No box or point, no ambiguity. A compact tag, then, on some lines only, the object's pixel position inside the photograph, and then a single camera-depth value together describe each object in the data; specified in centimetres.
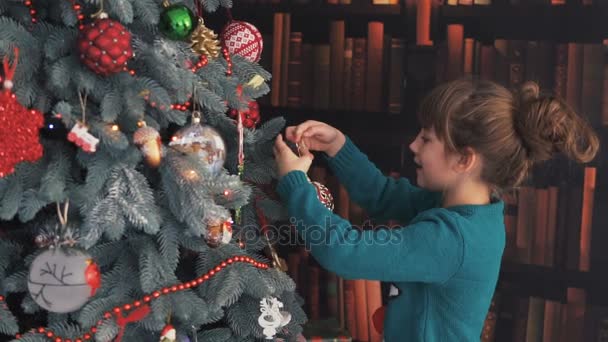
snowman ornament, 142
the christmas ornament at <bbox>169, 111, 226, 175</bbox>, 129
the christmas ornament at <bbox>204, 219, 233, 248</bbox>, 134
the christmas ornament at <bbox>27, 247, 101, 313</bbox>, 117
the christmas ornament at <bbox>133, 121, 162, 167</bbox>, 121
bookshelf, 213
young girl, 137
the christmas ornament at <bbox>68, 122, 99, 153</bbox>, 116
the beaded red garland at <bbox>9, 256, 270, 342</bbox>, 126
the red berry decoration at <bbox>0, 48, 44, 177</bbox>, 112
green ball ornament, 125
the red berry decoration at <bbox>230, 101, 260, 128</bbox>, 150
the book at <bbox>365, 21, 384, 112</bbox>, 233
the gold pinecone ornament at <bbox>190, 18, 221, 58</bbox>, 140
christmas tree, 117
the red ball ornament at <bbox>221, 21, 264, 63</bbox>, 155
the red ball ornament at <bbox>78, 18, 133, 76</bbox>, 113
